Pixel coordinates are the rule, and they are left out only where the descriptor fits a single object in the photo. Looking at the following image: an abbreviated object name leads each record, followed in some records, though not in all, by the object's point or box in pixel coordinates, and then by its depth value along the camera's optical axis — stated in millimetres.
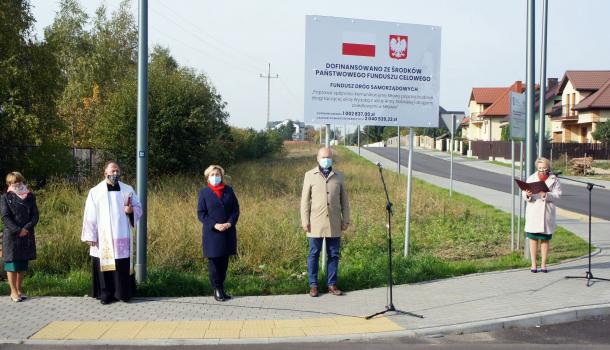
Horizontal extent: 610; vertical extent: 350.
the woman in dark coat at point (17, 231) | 7492
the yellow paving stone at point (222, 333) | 6137
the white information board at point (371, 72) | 9281
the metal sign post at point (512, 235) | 11209
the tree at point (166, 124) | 23875
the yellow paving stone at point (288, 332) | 6207
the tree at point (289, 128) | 120575
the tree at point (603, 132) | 46906
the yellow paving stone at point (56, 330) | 6113
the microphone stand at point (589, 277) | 8531
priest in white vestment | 7422
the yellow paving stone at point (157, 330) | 6113
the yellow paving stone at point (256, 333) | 6176
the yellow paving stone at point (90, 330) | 6117
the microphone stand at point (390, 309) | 6835
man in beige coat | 7902
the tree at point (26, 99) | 17781
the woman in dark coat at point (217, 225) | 7641
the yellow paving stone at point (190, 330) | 6147
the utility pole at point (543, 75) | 11961
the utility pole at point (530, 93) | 10016
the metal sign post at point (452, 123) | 22891
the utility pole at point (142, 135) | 8031
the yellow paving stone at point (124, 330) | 6113
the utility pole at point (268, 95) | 74938
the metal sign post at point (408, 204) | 9719
